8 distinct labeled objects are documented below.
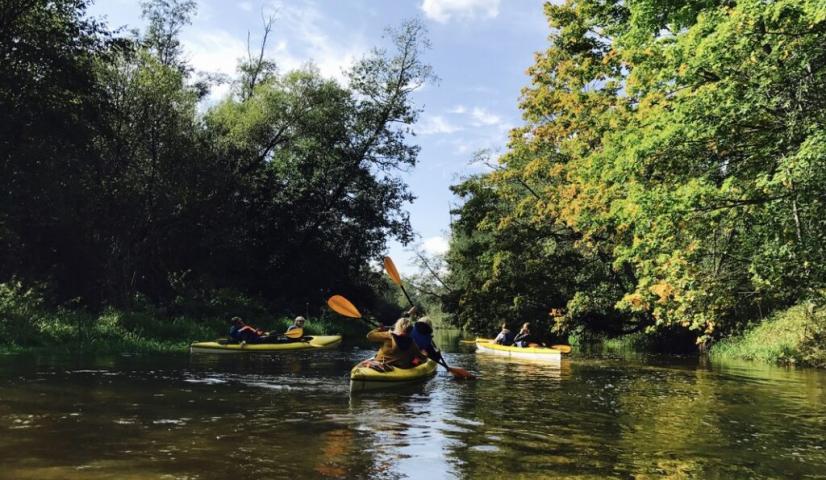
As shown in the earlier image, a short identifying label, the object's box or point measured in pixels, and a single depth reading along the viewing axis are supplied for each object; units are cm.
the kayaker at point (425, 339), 1378
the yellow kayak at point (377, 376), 1069
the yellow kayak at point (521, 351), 1806
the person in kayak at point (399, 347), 1170
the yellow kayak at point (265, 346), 1742
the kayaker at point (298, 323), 2142
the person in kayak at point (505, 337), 2117
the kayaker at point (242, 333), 1820
